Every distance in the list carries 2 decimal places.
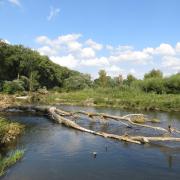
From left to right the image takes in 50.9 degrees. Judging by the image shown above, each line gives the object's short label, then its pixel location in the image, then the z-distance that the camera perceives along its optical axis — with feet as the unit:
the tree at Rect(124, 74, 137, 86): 249.98
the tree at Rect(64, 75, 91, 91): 194.78
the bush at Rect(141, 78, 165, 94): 149.40
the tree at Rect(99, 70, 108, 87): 210.38
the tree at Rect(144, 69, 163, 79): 211.36
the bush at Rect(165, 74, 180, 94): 143.50
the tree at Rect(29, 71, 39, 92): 163.24
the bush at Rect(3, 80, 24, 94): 142.29
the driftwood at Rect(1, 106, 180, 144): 49.64
